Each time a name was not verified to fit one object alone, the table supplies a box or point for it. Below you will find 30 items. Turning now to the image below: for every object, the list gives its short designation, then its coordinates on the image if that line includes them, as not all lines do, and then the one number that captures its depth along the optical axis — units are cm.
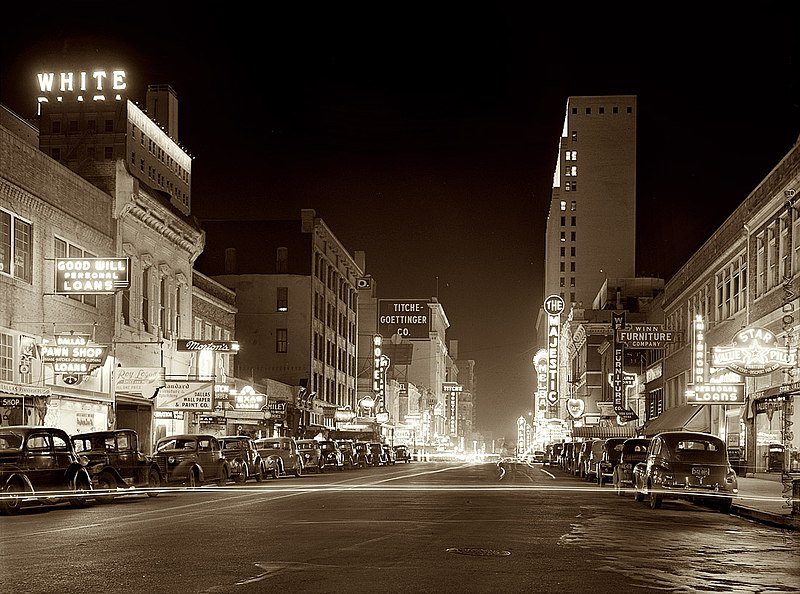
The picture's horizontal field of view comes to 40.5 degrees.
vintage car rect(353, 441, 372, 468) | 6170
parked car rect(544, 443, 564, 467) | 6691
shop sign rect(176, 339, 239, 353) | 4431
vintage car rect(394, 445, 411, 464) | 8312
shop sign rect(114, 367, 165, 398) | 3984
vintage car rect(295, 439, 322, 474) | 4969
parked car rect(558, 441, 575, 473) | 5385
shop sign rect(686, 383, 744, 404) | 4075
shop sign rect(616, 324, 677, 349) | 5256
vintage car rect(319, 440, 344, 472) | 5353
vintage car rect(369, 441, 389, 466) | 6706
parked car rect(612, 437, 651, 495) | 3092
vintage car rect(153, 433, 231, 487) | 3234
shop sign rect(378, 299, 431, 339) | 19212
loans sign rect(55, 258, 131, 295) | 3375
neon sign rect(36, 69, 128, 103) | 9969
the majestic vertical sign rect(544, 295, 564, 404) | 10712
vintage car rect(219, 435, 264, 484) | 3584
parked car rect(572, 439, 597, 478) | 4358
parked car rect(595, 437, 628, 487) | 3750
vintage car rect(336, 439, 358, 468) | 5766
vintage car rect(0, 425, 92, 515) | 2189
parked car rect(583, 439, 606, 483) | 4053
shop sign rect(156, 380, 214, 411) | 4131
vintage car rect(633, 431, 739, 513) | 2491
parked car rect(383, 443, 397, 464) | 7200
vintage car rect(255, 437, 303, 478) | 4187
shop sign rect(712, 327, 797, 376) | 3033
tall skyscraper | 14612
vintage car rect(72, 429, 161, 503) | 2665
